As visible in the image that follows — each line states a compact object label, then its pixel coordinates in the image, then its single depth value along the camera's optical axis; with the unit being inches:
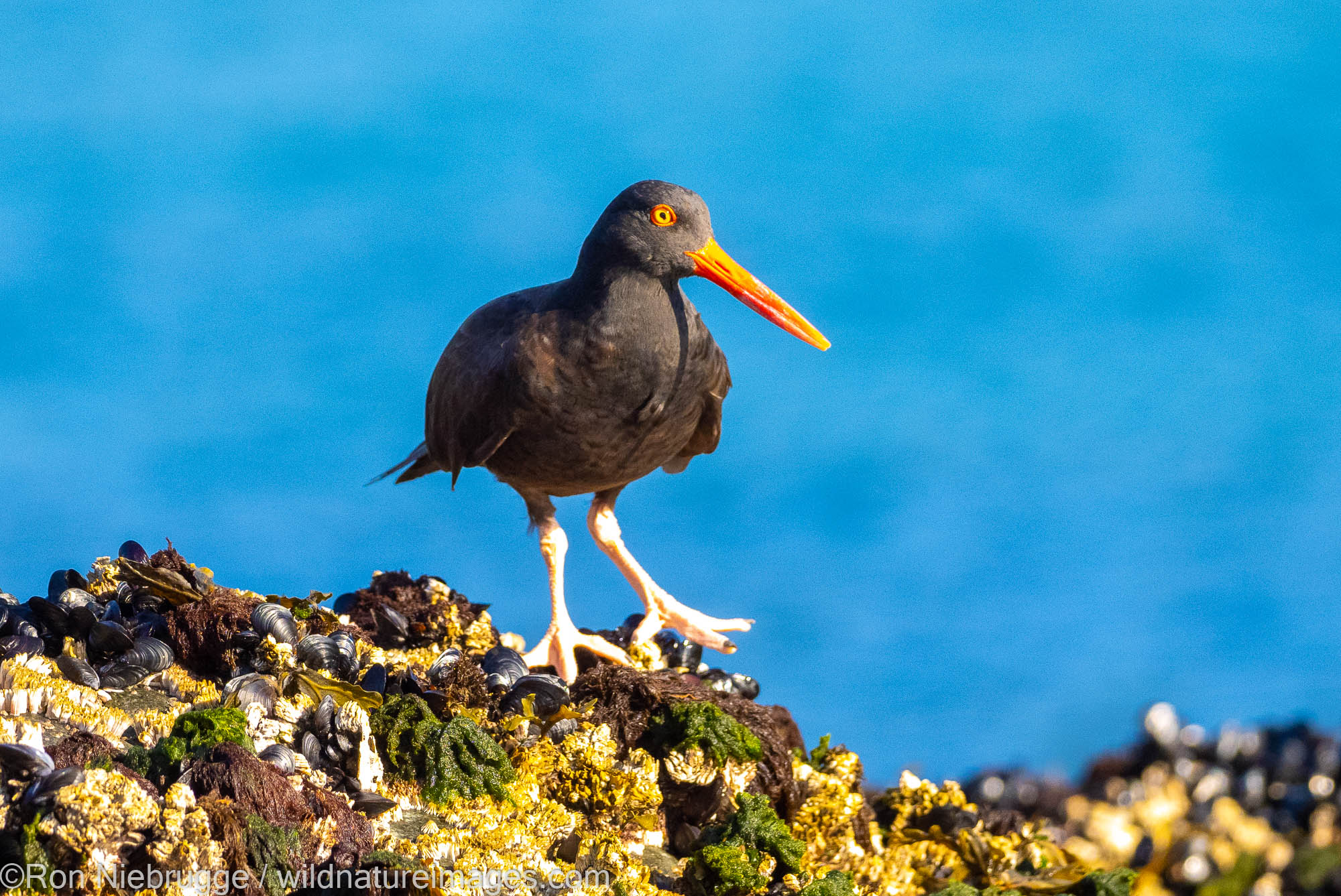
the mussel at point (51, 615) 408.8
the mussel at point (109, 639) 395.5
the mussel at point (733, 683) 512.7
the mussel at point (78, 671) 381.1
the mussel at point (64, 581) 438.6
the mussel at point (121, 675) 386.6
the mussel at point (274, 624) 409.7
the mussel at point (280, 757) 335.6
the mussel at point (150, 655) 396.5
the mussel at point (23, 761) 301.6
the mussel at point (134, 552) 474.6
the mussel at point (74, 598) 414.3
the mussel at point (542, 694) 422.9
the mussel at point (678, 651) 540.1
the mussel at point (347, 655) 411.8
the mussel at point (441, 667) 424.5
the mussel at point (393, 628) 502.0
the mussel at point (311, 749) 353.4
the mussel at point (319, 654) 407.8
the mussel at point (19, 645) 386.0
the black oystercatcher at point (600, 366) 448.1
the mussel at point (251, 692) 372.5
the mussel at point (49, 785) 290.2
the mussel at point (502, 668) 428.8
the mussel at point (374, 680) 399.5
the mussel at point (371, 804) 346.6
